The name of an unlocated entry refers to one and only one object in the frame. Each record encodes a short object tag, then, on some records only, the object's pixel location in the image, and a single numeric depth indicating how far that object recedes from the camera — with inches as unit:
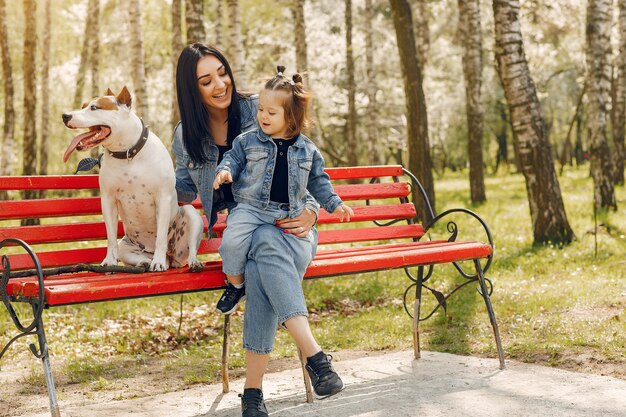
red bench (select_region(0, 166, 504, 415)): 154.3
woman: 162.1
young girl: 169.6
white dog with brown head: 170.7
